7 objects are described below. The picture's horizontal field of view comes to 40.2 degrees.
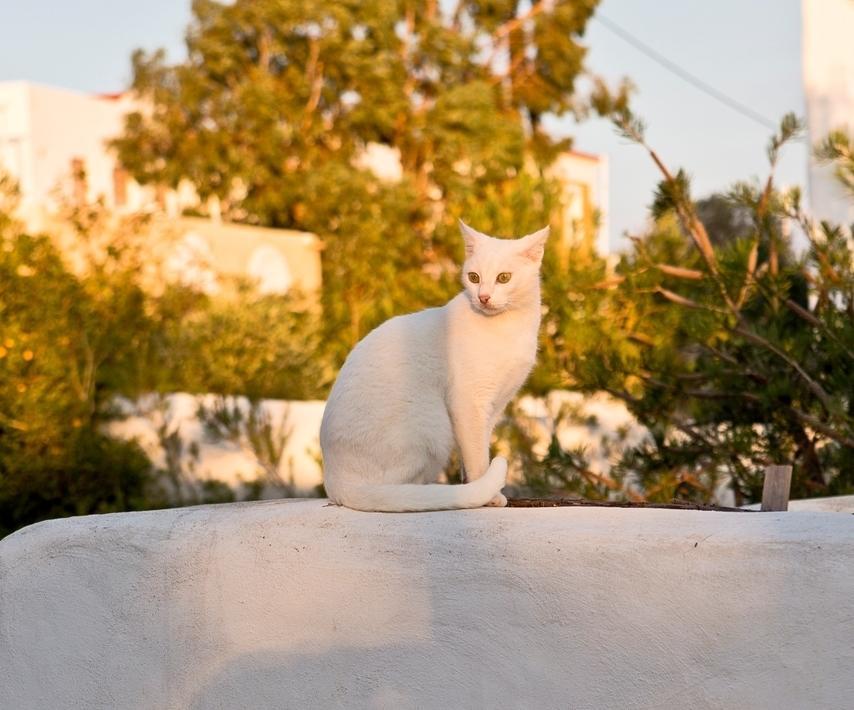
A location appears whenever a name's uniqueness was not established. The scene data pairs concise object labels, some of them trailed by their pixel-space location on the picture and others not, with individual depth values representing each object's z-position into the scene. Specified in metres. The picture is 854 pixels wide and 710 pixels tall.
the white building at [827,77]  7.57
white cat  2.87
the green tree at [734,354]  4.10
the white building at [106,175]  16.17
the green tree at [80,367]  6.87
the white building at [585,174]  24.33
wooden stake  2.93
